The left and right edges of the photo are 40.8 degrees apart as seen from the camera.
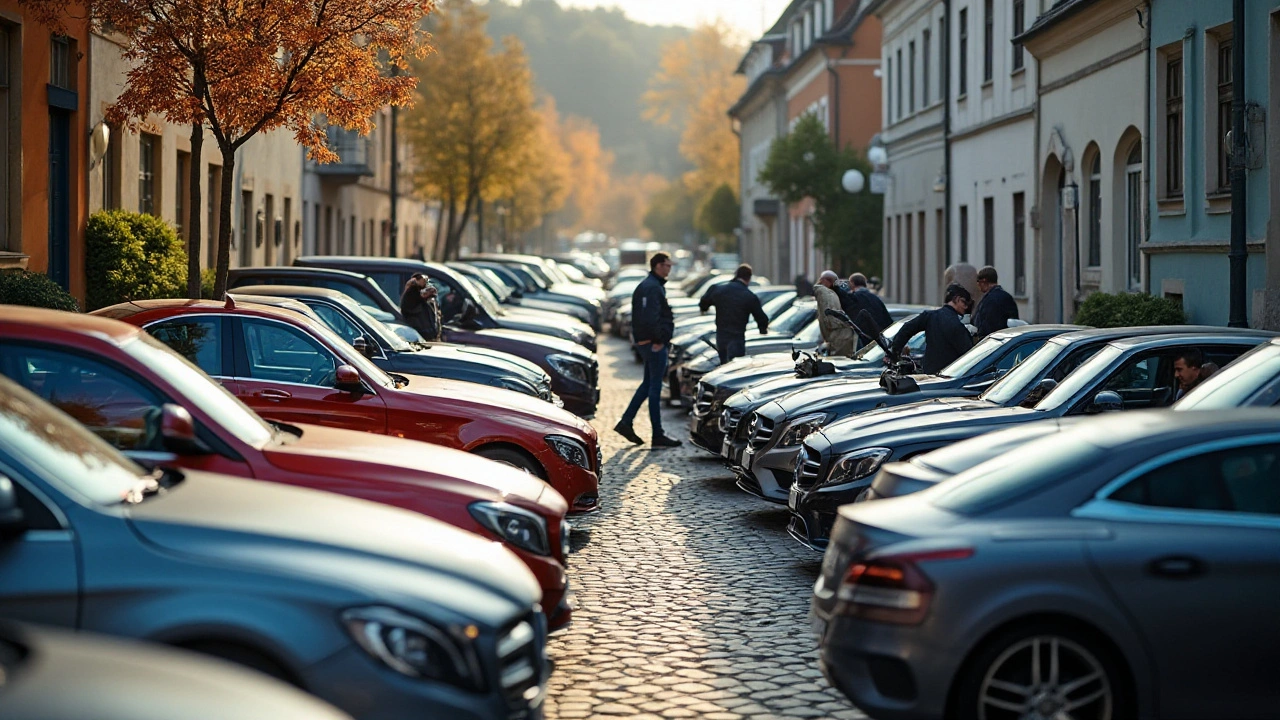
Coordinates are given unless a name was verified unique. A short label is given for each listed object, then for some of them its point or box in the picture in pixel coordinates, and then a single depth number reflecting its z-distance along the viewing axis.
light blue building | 17.12
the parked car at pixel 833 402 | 12.15
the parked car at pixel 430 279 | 20.55
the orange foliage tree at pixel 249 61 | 17.95
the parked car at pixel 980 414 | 10.08
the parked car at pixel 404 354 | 13.73
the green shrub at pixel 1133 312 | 19.23
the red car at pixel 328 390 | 10.30
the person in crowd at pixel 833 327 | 18.59
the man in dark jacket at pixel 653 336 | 17.70
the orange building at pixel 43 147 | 19.02
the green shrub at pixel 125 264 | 21.64
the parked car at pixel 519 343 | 17.92
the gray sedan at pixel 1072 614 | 5.89
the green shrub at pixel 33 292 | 15.98
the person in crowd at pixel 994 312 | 16.14
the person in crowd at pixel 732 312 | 19.72
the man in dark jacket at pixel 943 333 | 14.48
